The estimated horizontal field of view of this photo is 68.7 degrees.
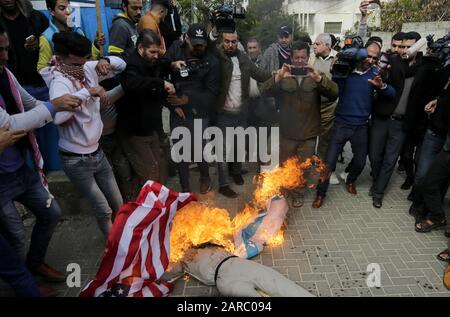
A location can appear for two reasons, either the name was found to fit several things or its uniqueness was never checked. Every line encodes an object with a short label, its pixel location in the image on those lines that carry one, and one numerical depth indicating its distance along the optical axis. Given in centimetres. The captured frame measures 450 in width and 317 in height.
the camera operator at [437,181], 439
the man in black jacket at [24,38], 408
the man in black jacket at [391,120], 503
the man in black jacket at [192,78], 461
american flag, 315
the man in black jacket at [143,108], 403
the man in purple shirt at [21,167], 287
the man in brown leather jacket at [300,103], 466
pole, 436
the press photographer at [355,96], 483
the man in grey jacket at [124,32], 455
